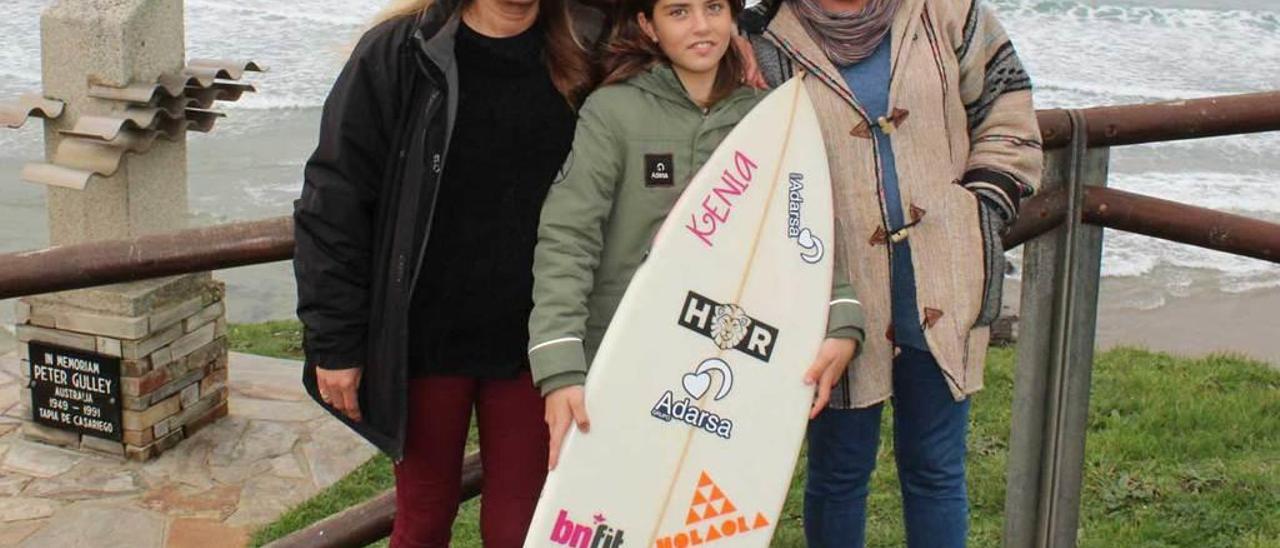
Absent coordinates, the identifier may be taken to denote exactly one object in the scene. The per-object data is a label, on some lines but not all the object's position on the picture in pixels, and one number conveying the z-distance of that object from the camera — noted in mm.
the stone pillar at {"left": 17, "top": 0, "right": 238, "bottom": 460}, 5648
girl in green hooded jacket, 2191
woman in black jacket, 2217
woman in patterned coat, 2369
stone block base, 5891
